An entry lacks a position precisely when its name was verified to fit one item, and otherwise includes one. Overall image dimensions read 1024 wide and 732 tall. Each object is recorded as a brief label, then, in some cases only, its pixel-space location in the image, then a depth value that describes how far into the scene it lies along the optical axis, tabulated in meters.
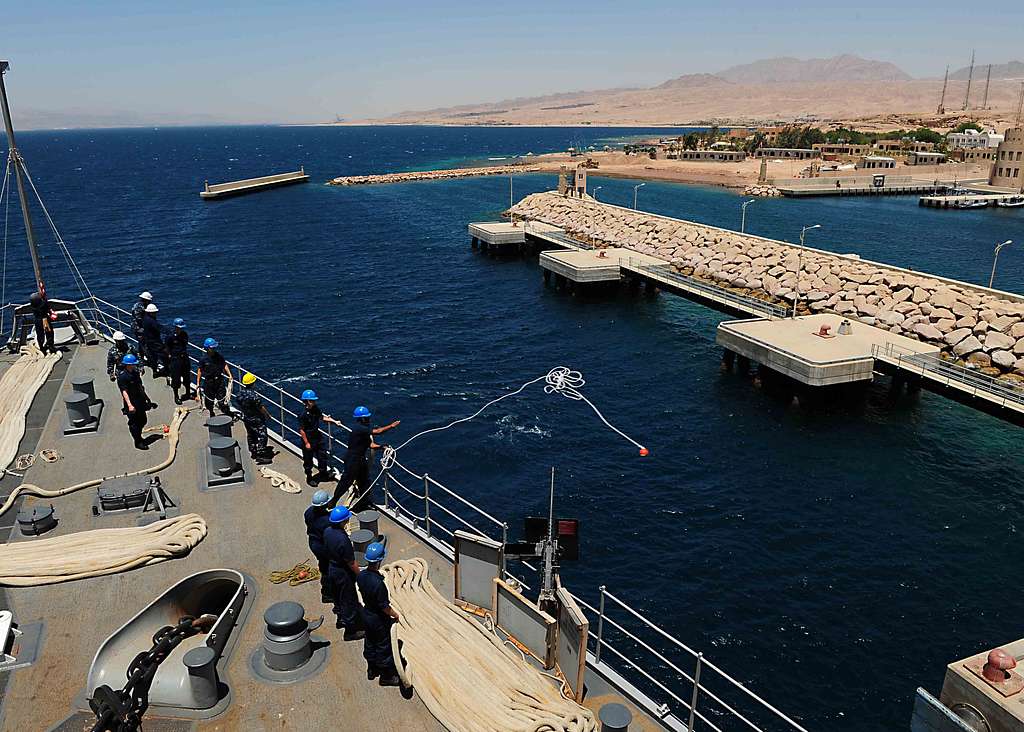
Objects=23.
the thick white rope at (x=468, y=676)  7.83
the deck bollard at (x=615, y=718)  7.26
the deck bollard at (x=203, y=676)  7.92
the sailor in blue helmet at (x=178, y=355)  17.48
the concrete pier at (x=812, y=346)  30.62
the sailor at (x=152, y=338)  18.88
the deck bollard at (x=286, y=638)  8.62
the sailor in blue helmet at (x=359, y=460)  12.02
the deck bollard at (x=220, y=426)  14.05
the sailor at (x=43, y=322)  20.50
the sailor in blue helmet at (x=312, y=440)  12.91
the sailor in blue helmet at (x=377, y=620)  8.10
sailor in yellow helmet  13.97
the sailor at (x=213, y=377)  16.19
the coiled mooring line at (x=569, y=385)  28.41
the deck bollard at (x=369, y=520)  11.05
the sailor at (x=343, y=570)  8.54
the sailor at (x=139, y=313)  19.21
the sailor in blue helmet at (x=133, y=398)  14.33
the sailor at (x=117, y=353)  17.48
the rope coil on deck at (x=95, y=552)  10.47
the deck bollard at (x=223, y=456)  13.34
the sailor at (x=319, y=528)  9.16
